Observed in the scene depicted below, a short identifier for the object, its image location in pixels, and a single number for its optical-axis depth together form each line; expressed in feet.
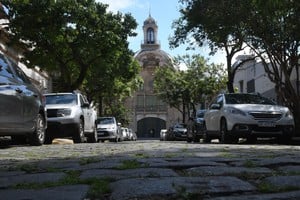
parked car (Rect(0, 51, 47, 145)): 23.83
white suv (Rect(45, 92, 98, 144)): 37.12
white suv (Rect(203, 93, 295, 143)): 35.91
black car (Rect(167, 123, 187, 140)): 93.92
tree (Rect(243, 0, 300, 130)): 47.66
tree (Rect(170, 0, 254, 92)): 48.17
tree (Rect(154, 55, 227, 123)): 116.01
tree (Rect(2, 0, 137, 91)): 57.27
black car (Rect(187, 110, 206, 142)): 49.54
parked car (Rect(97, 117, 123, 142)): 68.47
